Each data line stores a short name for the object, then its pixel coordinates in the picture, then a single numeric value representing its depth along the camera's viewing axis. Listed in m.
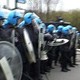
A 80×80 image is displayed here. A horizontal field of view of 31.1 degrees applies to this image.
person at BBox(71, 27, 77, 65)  6.05
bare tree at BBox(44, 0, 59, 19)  13.98
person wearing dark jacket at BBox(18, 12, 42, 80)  3.53
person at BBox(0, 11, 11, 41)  3.03
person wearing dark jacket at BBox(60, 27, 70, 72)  5.55
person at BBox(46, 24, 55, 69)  5.46
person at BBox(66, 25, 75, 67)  5.86
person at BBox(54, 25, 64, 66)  5.77
